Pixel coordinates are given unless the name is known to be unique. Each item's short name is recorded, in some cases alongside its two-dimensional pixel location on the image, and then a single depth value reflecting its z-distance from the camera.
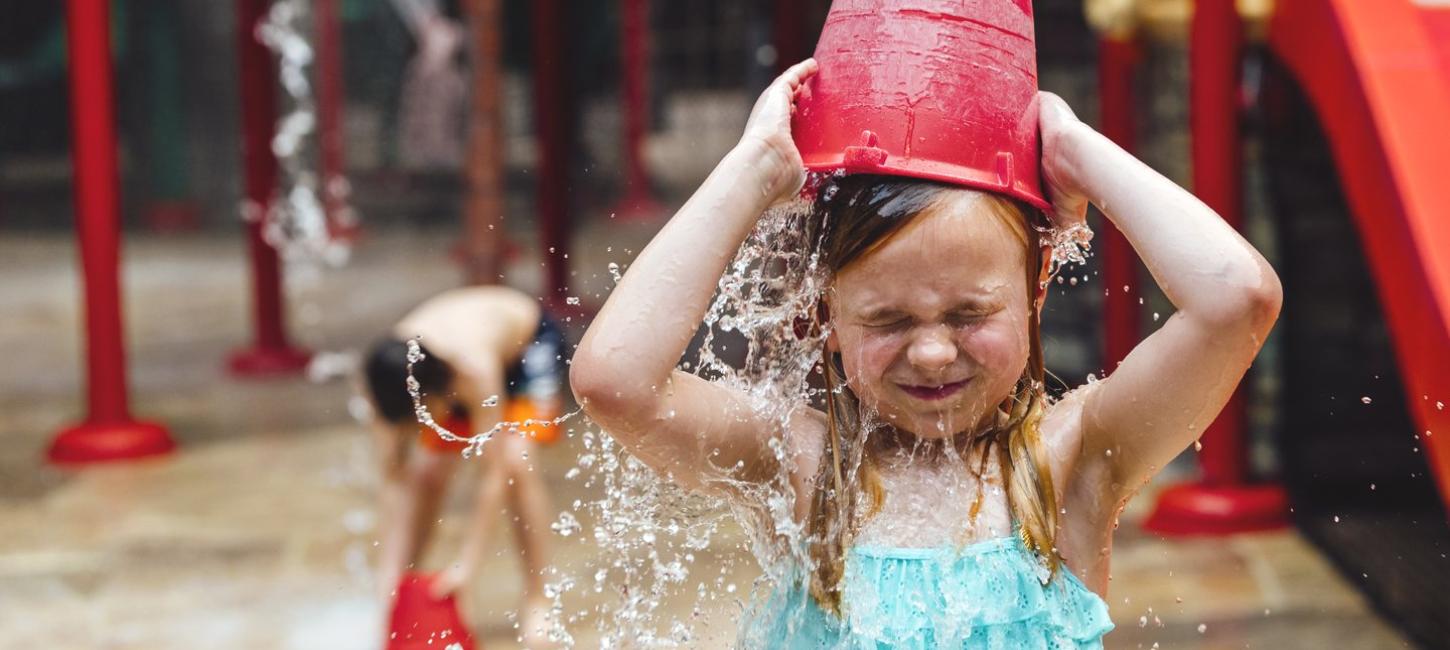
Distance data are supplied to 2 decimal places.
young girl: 1.56
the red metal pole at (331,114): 11.27
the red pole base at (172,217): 11.91
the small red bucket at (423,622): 3.05
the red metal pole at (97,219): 5.48
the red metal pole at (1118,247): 4.85
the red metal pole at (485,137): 5.13
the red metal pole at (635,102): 10.96
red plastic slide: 2.82
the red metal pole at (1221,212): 4.32
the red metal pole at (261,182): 6.82
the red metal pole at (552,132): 7.26
